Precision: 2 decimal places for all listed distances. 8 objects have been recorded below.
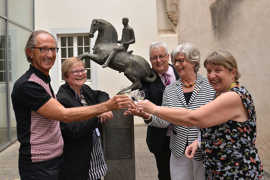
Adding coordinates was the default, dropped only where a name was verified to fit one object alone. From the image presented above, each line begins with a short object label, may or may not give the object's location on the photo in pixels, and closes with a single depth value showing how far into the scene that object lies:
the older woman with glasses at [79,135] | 2.39
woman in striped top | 2.31
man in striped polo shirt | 1.84
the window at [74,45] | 10.10
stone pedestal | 3.58
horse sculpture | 3.49
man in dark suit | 2.77
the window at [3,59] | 7.17
